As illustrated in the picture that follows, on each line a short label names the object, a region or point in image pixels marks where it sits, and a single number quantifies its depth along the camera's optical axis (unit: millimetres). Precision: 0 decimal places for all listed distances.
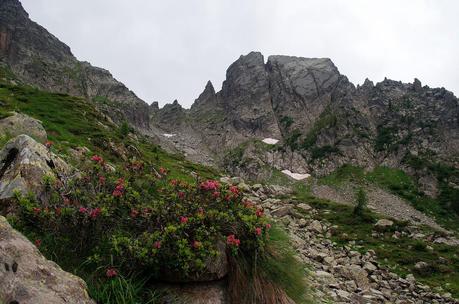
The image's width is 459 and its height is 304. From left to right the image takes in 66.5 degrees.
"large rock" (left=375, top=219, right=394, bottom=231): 34812
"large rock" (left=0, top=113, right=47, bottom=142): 19609
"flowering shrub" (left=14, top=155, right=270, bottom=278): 5801
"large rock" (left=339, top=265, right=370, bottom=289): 18144
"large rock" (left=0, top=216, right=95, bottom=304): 3931
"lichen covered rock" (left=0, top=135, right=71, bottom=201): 7227
